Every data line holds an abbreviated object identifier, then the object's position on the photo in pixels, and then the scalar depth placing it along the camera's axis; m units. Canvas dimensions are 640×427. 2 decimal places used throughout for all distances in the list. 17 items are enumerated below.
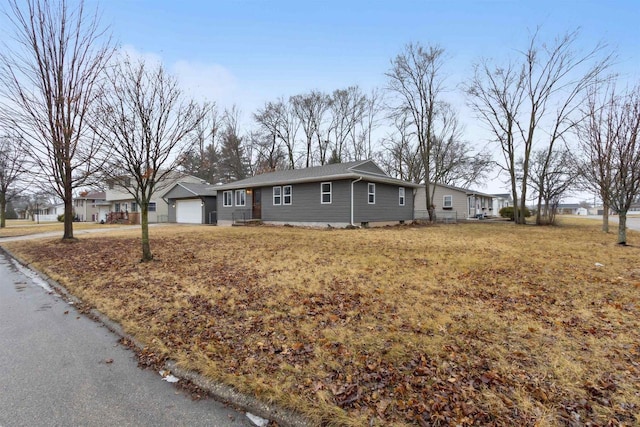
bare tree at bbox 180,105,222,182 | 35.44
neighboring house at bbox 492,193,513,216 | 46.34
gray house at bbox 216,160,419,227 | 16.33
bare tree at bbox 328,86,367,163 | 31.70
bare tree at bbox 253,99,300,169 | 33.56
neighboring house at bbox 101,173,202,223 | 30.92
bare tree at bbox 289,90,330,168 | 32.81
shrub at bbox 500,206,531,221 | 31.66
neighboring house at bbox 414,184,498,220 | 31.45
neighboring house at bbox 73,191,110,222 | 39.50
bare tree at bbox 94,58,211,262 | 7.37
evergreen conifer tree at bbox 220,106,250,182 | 34.75
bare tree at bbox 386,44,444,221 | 22.42
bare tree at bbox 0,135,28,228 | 23.55
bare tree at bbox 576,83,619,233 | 10.40
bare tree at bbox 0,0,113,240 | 10.59
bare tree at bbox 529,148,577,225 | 21.05
